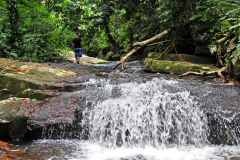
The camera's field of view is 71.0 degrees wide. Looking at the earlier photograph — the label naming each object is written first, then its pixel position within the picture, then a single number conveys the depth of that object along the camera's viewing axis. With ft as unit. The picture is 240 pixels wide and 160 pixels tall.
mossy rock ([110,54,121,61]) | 56.77
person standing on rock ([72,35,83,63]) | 34.91
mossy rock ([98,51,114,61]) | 62.21
